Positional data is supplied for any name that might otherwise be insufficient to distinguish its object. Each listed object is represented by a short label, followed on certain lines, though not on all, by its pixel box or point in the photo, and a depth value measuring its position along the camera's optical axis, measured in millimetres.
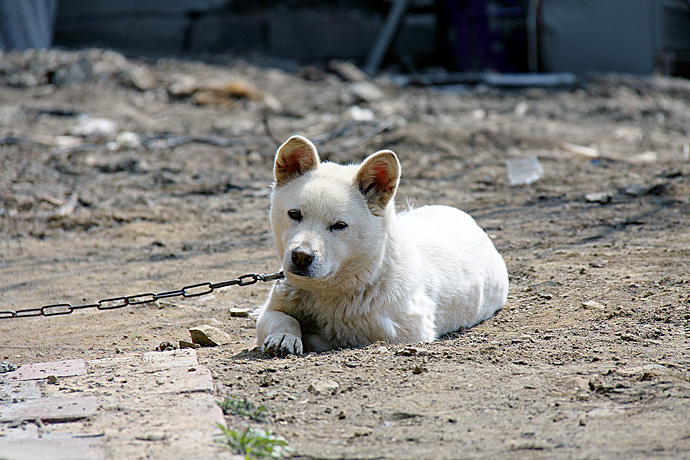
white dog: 7656
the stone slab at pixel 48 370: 6695
